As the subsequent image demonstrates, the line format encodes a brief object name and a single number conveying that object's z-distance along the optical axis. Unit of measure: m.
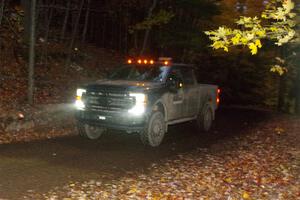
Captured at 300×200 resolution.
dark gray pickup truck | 10.43
